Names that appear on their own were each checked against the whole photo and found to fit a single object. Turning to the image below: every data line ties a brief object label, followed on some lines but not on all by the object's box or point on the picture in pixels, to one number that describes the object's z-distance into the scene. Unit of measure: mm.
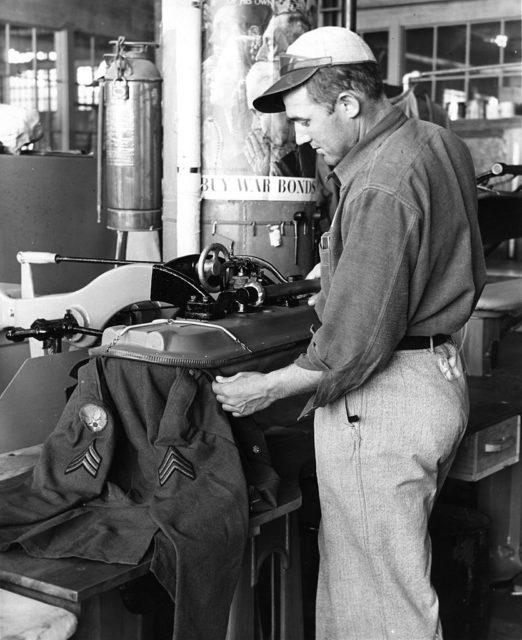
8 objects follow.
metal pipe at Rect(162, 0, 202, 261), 3574
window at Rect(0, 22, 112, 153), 10516
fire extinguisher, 3650
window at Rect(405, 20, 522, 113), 10438
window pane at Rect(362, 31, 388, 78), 11016
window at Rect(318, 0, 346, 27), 7125
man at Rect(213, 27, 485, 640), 1897
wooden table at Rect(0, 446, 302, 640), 1803
